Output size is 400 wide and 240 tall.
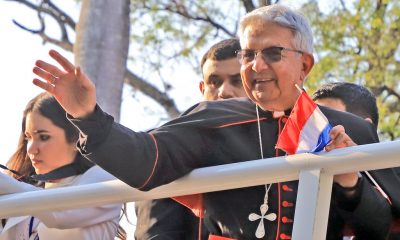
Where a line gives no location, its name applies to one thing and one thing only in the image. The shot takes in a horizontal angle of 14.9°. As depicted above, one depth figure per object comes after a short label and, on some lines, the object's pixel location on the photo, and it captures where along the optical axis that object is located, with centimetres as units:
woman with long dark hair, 560
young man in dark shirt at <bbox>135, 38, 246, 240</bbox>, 546
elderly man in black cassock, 422
